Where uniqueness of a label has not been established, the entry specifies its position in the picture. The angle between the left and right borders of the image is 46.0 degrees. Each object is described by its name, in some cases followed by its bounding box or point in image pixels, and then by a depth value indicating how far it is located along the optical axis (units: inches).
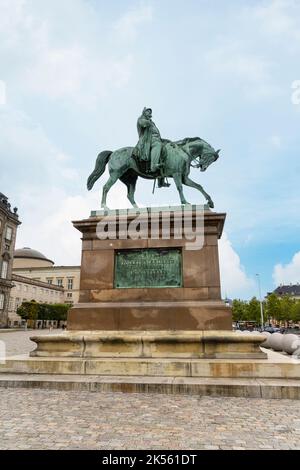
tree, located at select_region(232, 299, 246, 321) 3373.5
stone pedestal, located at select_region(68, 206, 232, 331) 372.5
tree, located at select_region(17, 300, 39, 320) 2420.0
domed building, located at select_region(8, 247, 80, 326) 3038.9
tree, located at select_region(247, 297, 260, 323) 3085.6
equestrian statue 451.5
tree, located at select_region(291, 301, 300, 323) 3234.5
